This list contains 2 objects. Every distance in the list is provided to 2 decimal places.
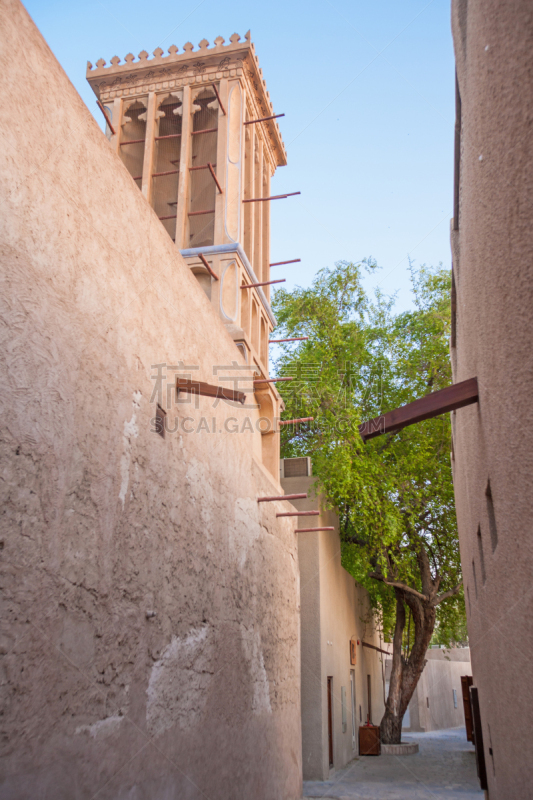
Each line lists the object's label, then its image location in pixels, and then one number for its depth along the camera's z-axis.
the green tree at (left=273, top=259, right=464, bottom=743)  14.71
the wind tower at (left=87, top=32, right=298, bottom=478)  12.24
